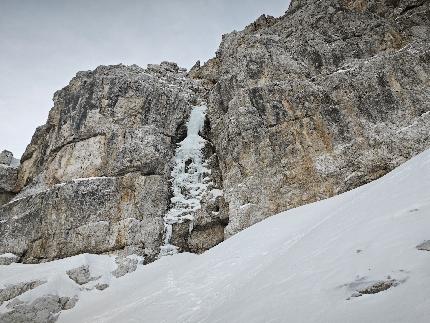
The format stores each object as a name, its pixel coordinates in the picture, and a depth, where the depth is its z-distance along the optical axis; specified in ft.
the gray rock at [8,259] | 76.89
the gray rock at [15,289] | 63.93
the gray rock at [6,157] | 111.23
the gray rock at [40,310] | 58.44
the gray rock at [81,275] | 67.56
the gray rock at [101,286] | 65.67
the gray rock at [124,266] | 69.05
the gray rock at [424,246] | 21.04
